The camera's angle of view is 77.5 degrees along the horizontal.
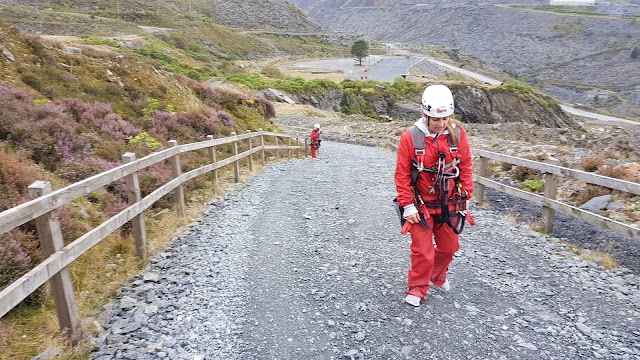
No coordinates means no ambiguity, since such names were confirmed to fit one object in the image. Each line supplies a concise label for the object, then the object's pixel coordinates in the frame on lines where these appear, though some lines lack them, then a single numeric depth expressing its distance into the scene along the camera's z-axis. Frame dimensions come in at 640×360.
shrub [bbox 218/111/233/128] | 15.62
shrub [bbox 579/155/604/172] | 9.09
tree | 94.29
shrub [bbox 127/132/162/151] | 8.96
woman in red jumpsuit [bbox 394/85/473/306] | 4.07
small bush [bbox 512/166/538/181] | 9.30
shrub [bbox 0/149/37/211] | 4.66
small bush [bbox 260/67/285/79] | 58.47
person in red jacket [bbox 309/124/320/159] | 19.06
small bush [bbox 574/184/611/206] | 7.61
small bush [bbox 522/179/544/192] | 8.36
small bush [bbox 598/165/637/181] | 7.62
